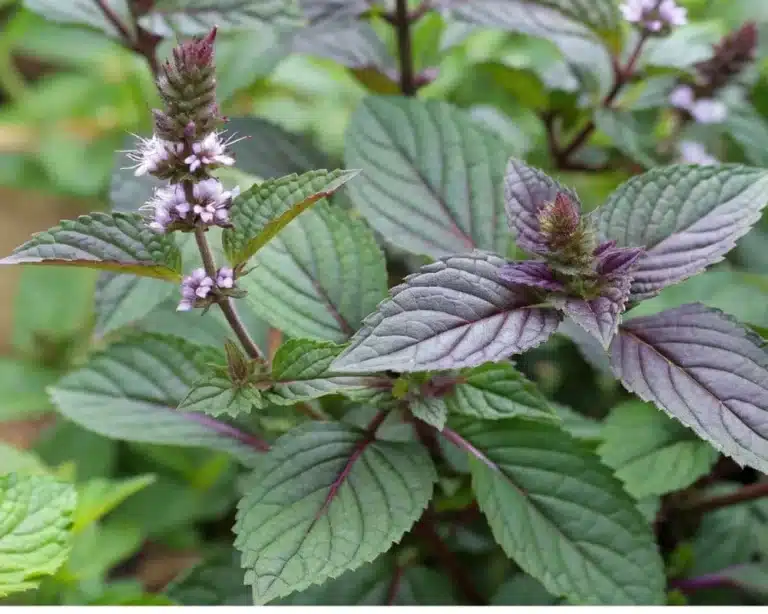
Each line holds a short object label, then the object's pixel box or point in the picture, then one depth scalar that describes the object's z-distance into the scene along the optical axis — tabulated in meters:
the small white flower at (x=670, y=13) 0.47
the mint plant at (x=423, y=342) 0.39
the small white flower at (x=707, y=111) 0.49
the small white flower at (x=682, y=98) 0.49
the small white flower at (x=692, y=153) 0.49
